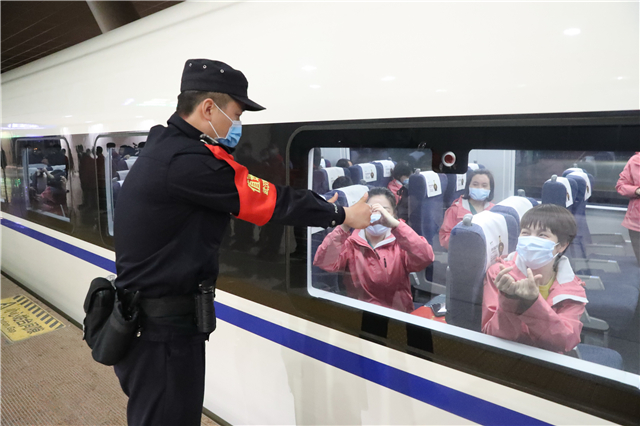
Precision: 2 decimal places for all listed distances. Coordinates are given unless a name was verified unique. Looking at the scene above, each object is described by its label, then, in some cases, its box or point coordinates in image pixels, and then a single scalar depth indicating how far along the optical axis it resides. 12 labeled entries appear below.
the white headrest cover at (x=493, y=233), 1.63
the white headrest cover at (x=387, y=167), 1.75
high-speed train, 1.33
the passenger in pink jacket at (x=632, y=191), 1.28
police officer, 1.61
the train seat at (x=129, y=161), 3.19
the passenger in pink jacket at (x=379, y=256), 1.85
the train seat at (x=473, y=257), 1.63
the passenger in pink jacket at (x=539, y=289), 1.46
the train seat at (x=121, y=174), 3.31
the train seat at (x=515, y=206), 1.53
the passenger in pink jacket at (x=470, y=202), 1.69
